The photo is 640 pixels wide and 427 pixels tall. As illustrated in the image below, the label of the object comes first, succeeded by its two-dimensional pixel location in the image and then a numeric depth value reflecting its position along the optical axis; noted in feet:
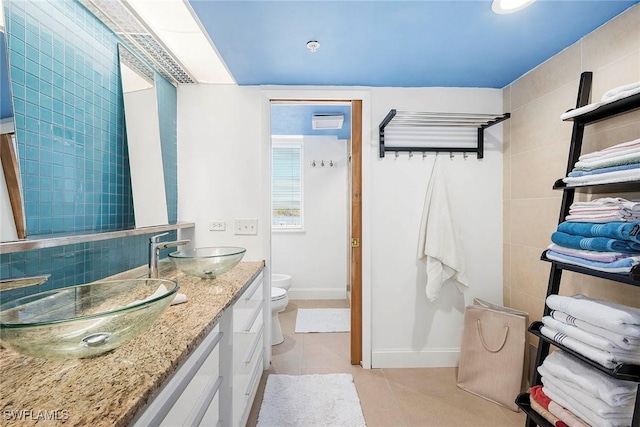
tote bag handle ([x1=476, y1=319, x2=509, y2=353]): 6.59
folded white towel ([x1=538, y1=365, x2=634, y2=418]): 4.02
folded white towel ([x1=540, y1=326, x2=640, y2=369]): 4.00
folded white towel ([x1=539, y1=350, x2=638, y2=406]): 4.02
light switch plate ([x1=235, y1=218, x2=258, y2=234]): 7.61
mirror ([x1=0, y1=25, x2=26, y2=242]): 3.34
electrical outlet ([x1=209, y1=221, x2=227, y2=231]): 7.57
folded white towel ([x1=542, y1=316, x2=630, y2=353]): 4.05
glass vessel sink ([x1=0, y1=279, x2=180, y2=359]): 2.26
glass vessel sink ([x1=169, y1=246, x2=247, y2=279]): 5.22
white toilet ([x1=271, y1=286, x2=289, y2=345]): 8.97
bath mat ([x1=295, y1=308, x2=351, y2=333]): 10.33
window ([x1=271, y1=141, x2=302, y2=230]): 13.96
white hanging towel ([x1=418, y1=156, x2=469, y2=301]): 7.34
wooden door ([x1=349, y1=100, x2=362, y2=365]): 7.80
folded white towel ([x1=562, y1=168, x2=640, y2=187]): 3.96
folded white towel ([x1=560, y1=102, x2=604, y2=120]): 4.56
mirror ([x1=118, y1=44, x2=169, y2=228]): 5.73
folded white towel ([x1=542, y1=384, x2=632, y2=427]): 4.02
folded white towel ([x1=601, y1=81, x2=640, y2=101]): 4.07
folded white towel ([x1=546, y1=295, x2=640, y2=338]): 3.94
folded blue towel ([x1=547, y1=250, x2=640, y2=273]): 3.93
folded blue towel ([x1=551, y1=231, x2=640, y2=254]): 4.05
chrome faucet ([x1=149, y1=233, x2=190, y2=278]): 5.10
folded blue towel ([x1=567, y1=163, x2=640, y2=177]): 4.02
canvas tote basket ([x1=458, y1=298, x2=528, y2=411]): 6.40
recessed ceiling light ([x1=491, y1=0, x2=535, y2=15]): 4.42
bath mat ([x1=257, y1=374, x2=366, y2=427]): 5.81
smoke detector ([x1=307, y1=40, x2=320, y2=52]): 5.60
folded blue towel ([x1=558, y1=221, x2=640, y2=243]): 3.86
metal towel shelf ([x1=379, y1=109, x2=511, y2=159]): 6.72
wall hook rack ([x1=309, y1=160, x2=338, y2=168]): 13.67
